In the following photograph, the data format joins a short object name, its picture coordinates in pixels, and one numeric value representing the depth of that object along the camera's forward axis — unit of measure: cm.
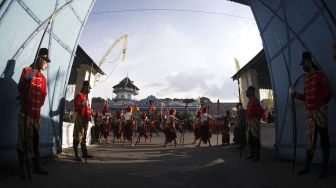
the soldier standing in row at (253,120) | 713
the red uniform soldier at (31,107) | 443
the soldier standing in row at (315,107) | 461
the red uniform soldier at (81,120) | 694
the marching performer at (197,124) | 1416
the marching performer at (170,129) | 1387
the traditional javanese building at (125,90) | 6000
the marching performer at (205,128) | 1355
